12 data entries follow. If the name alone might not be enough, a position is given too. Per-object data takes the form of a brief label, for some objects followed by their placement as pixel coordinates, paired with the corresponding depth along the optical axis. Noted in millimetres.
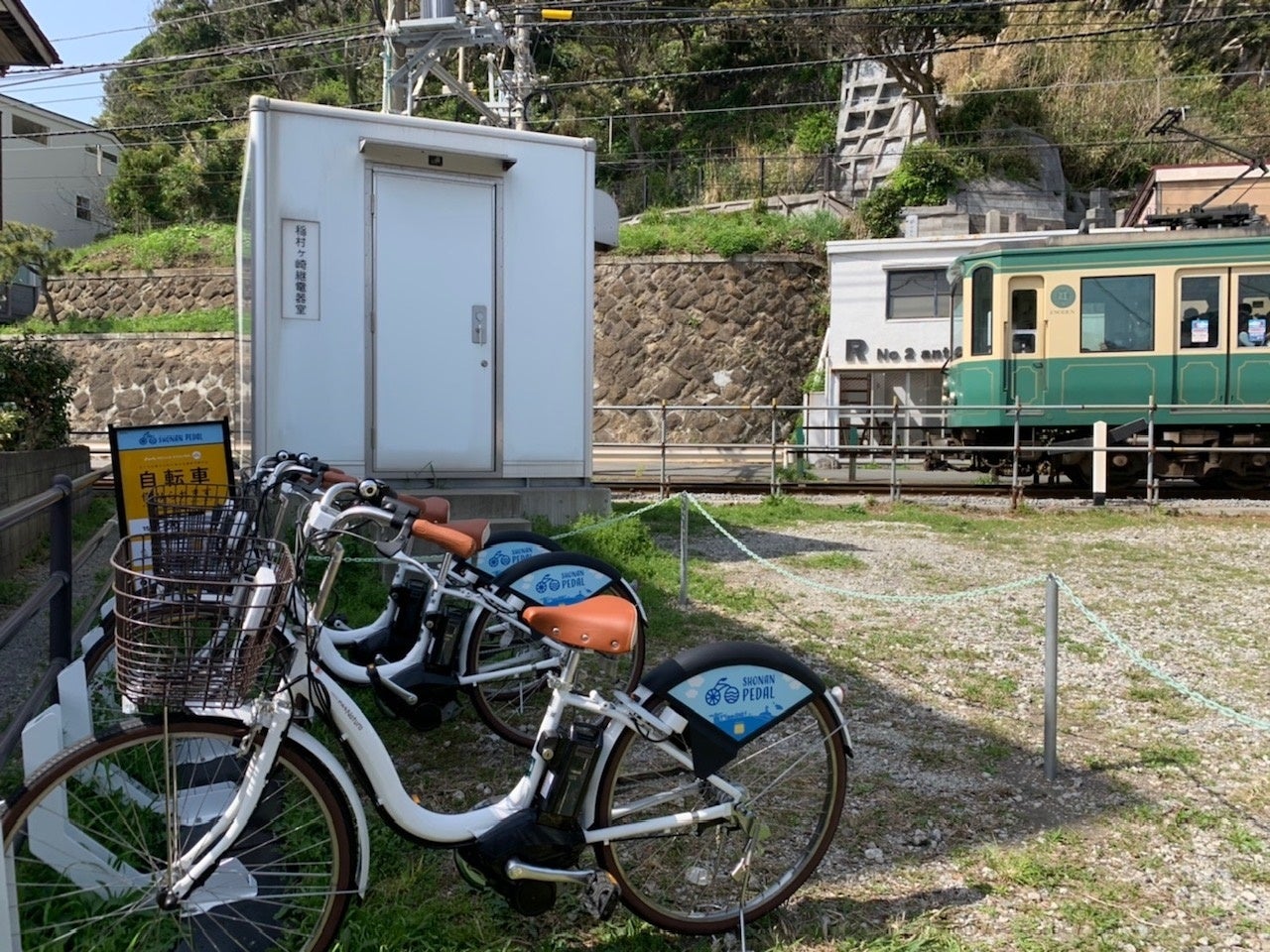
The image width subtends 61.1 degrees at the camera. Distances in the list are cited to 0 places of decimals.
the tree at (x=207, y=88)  33156
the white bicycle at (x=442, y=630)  3826
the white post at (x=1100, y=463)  13672
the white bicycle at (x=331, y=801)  2434
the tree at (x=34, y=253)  25828
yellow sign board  4734
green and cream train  14352
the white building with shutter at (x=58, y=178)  33781
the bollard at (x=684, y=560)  7027
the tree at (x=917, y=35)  27891
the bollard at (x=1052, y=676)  4145
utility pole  13461
